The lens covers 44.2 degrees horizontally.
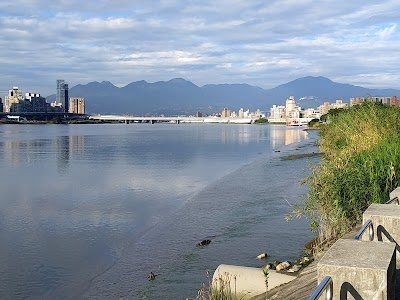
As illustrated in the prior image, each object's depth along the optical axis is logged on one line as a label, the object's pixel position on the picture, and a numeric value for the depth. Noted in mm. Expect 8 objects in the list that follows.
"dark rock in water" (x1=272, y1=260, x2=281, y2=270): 13430
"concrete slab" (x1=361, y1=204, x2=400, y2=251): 6715
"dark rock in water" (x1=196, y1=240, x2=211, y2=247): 17100
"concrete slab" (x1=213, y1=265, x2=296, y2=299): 10555
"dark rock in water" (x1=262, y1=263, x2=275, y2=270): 13109
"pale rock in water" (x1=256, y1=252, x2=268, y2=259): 14891
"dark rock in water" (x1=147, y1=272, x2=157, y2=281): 13717
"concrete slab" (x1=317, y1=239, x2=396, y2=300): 4664
